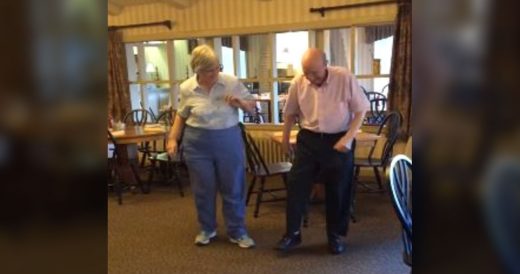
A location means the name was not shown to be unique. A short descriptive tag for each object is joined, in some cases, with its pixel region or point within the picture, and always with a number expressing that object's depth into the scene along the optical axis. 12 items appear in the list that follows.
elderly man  2.73
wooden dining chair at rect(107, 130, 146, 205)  4.32
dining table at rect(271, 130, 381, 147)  3.97
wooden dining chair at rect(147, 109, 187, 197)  4.63
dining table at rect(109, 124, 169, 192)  4.35
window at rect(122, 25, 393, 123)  5.22
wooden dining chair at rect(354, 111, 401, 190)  3.82
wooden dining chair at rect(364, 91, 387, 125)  5.21
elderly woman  2.88
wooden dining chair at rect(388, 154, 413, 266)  1.50
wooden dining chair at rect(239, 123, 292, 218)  3.64
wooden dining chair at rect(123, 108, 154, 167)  5.48
